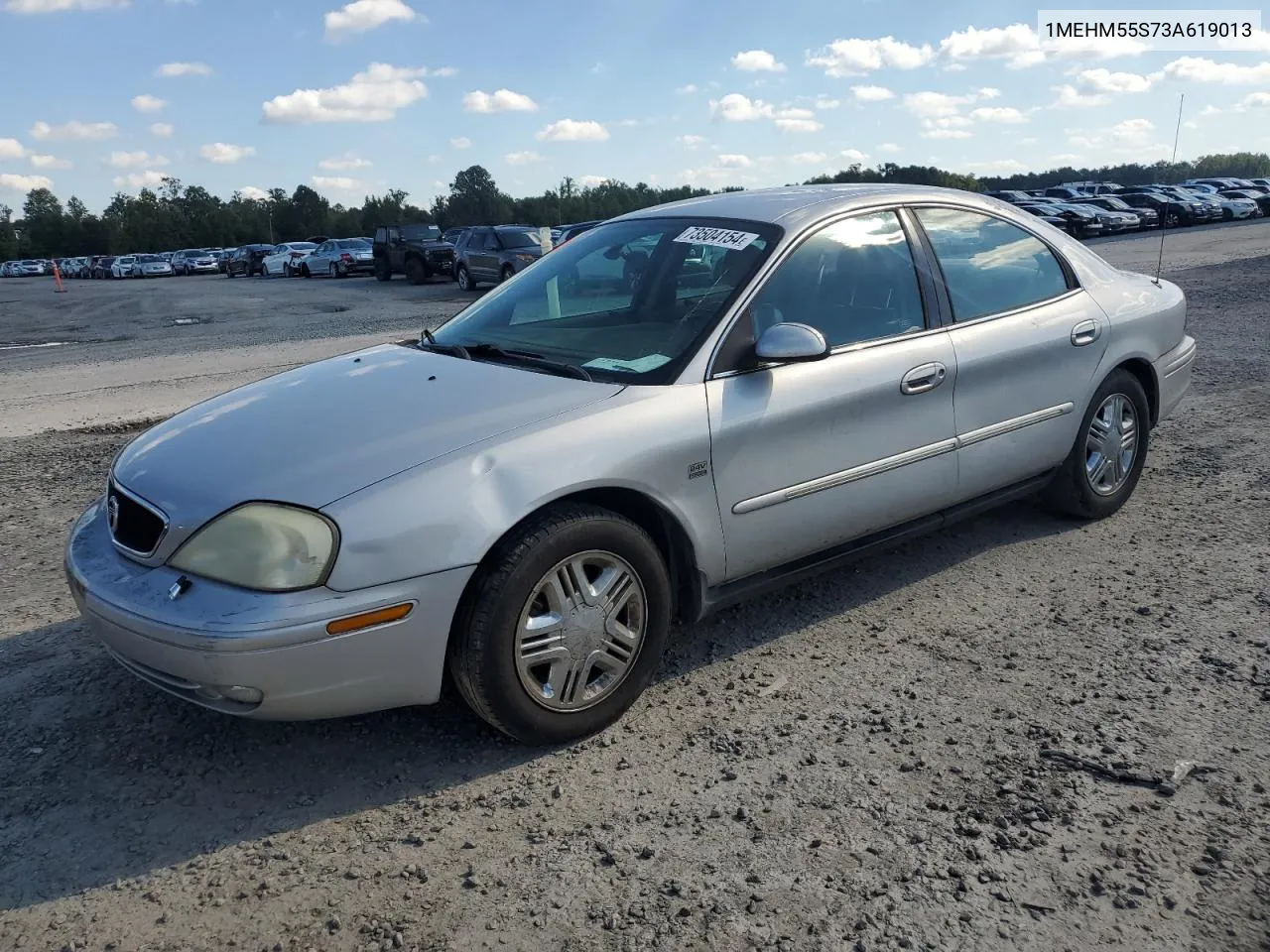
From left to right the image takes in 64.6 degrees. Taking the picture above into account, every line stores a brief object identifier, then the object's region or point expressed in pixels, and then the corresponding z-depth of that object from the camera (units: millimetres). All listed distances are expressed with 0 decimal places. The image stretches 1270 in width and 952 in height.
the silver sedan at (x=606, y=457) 2674
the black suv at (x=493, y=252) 22812
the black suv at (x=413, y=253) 28109
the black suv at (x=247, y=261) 44594
